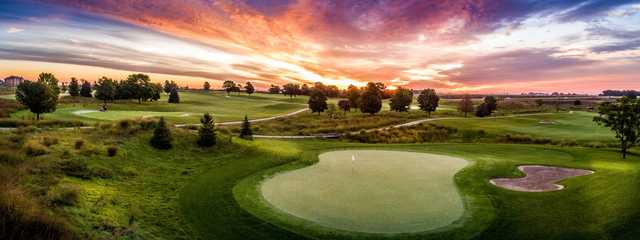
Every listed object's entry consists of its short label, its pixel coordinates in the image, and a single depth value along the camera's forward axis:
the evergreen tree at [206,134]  26.16
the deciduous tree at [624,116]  25.83
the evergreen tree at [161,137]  24.03
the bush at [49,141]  19.06
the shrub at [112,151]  19.83
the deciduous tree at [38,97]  42.06
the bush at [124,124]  26.77
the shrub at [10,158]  14.21
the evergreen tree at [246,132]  32.40
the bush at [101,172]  16.22
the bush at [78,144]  19.68
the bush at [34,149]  16.69
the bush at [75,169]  15.40
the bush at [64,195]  11.20
